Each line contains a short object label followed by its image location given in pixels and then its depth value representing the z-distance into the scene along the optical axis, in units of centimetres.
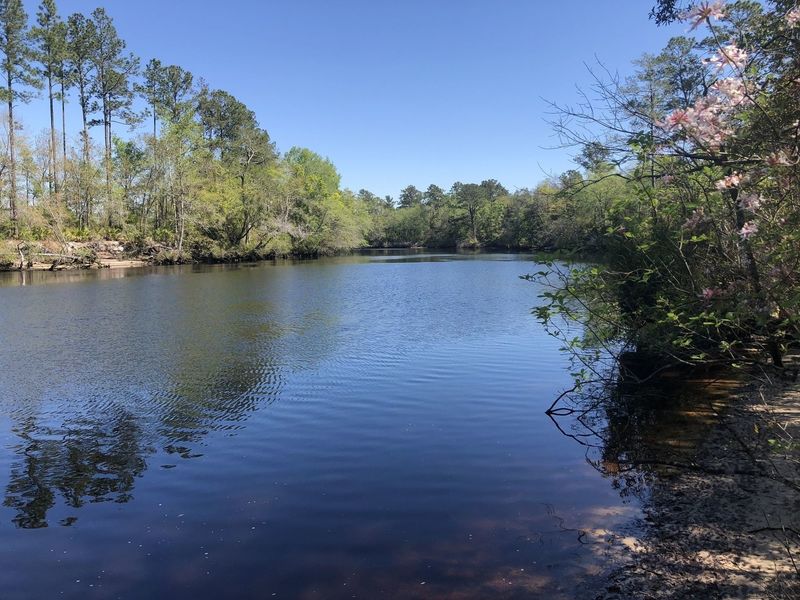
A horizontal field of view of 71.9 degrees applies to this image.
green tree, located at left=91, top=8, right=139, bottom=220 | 5044
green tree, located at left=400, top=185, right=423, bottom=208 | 15032
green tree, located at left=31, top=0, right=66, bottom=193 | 4478
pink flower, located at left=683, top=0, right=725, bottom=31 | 320
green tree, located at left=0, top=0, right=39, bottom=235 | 4165
